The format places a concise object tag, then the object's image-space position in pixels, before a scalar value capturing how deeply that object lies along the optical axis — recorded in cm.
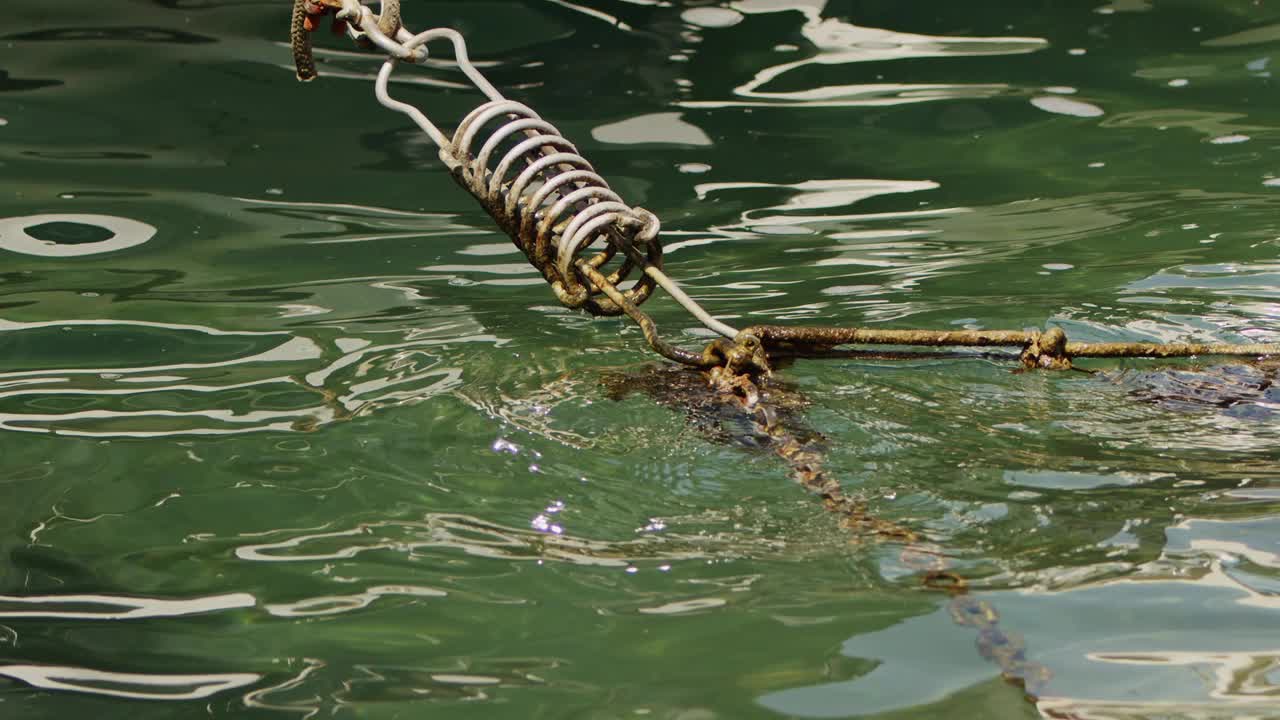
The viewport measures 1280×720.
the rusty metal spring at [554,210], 409
